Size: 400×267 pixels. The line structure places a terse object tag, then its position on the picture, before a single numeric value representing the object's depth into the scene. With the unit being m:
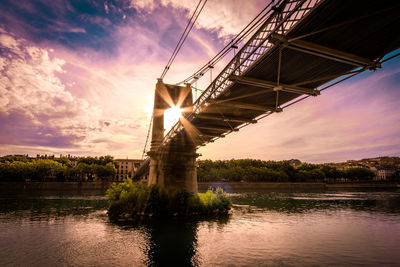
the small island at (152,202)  26.88
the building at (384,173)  194.80
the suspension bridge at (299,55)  8.89
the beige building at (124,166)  147.05
